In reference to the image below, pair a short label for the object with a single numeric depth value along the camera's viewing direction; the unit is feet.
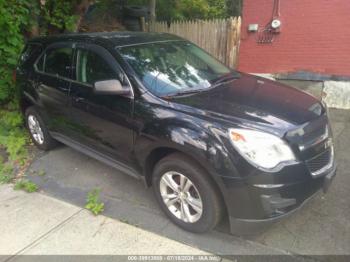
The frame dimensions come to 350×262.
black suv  9.34
